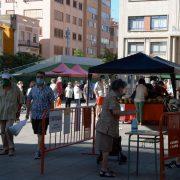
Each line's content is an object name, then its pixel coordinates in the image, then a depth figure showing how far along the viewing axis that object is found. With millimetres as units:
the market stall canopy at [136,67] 13375
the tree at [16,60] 54906
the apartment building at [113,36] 109875
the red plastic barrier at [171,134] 7160
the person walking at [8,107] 10125
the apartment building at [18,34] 68750
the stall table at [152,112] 17089
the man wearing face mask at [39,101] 9742
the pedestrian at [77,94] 27656
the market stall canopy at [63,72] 35875
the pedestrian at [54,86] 25569
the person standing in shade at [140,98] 17281
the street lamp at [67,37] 82338
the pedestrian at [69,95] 26062
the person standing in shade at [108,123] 8031
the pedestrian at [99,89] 20203
